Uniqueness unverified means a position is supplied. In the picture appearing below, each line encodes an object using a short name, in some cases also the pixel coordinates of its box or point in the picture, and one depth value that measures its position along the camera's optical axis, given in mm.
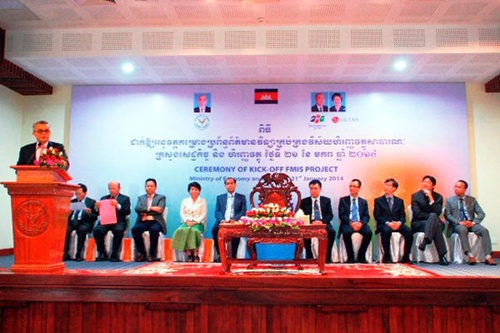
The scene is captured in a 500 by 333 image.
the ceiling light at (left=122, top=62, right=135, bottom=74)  6625
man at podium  4074
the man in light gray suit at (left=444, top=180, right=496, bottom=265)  6145
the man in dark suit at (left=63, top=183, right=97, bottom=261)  6586
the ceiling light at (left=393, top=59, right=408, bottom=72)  6465
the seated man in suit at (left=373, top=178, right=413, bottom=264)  6203
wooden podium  3412
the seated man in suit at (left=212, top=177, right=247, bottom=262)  6701
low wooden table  4023
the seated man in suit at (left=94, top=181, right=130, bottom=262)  6480
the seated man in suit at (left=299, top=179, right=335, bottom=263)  6426
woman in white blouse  6318
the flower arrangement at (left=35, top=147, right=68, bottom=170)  3531
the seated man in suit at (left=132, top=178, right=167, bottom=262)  6465
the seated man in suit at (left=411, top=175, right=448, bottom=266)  6129
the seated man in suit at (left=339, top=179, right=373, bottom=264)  6270
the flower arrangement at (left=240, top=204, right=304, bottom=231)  4031
